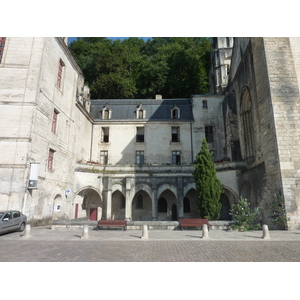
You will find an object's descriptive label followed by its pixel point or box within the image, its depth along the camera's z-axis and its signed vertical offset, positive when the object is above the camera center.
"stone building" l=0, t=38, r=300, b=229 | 14.67 +5.99
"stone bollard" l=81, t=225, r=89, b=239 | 10.99 -1.53
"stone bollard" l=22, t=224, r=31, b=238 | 11.03 -1.51
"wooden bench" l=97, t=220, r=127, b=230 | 14.15 -1.33
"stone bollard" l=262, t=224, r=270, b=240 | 10.56 -1.42
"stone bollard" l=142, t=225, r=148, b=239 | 10.88 -1.50
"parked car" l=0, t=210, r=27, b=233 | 11.58 -1.07
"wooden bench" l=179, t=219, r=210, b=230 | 13.94 -1.23
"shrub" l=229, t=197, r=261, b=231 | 13.75 -1.00
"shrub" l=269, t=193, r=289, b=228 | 13.19 -0.53
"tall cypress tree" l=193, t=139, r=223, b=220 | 15.79 +1.17
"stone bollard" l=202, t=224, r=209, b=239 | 10.91 -1.48
